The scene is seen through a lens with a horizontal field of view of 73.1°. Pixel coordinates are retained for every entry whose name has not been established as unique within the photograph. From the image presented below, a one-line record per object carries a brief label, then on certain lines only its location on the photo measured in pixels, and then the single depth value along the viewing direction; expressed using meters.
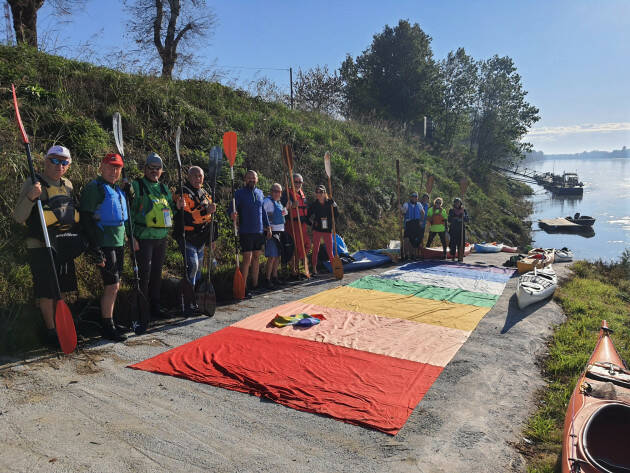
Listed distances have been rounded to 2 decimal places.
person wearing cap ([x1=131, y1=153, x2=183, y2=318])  4.76
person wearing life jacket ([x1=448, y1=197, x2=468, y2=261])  10.39
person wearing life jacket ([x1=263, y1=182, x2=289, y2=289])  7.13
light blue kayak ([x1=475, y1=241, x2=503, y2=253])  12.78
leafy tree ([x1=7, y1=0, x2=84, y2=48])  9.55
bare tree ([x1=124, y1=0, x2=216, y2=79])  15.00
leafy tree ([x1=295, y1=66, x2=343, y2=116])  29.79
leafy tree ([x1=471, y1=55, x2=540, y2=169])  35.22
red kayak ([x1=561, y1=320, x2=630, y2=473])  2.38
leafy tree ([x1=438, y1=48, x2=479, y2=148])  33.38
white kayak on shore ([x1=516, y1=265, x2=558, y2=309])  6.34
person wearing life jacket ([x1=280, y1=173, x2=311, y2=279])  7.76
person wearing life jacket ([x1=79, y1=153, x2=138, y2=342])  4.21
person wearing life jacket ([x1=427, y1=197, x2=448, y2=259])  10.41
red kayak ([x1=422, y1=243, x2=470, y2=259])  10.73
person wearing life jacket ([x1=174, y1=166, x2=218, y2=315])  5.32
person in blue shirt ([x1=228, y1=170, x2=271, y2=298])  6.29
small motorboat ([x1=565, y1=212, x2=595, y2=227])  28.53
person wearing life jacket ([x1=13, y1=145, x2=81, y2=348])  3.88
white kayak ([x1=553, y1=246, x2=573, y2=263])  11.40
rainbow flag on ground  3.41
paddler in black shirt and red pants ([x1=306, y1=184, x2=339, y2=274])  8.05
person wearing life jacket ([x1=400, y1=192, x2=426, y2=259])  10.23
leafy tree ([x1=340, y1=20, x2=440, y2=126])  28.45
